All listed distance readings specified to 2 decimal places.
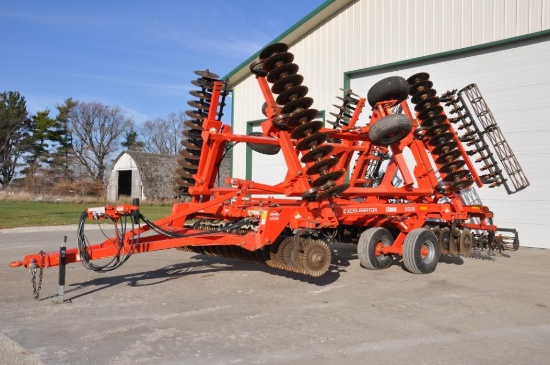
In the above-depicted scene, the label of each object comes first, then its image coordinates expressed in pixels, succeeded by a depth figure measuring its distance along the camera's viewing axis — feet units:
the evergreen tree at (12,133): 186.39
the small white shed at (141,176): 143.84
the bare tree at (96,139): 203.51
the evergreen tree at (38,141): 187.52
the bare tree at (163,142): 237.45
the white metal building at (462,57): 42.55
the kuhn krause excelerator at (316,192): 23.91
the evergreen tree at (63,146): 189.98
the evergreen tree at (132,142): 224.12
